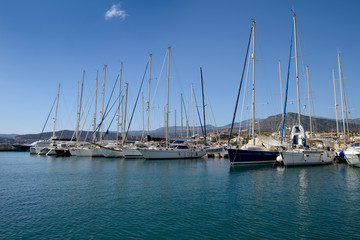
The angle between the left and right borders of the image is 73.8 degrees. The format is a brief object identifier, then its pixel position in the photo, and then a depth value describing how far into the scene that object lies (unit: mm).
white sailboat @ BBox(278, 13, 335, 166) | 33156
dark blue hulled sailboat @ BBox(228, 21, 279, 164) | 33938
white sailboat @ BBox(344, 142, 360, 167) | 32000
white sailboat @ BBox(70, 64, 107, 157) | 55500
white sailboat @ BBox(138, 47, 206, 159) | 46125
